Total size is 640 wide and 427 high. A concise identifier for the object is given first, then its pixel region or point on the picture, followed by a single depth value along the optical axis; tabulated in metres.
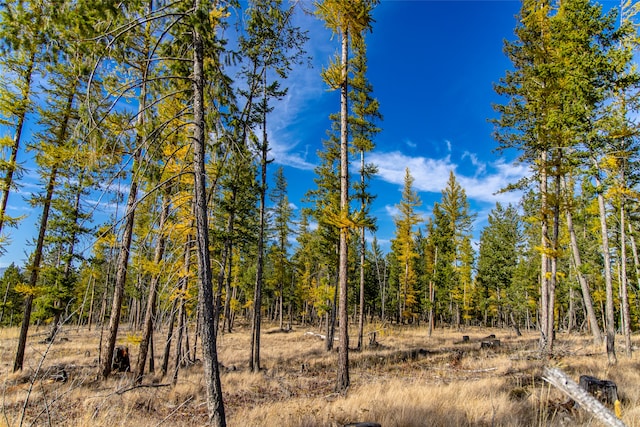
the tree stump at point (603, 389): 5.83
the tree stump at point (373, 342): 20.83
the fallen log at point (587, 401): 2.47
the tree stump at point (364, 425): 4.52
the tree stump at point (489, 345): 18.71
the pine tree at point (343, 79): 10.12
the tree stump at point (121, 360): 12.83
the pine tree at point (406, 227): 28.55
